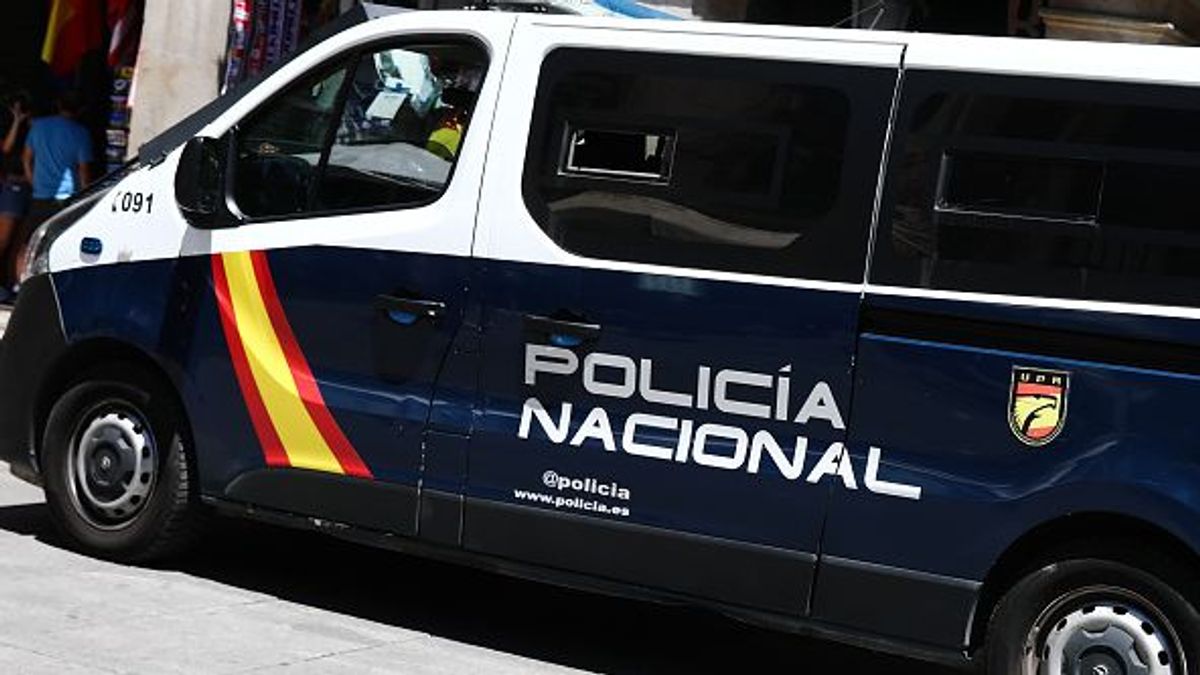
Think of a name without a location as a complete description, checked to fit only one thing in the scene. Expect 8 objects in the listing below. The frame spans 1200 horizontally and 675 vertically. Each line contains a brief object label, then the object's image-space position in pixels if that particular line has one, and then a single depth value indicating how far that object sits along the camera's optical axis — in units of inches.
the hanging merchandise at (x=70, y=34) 577.3
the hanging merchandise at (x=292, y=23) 541.6
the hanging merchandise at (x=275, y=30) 538.0
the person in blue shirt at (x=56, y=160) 553.0
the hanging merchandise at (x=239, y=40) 529.3
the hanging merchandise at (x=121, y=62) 571.5
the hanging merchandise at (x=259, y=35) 534.9
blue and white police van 217.8
